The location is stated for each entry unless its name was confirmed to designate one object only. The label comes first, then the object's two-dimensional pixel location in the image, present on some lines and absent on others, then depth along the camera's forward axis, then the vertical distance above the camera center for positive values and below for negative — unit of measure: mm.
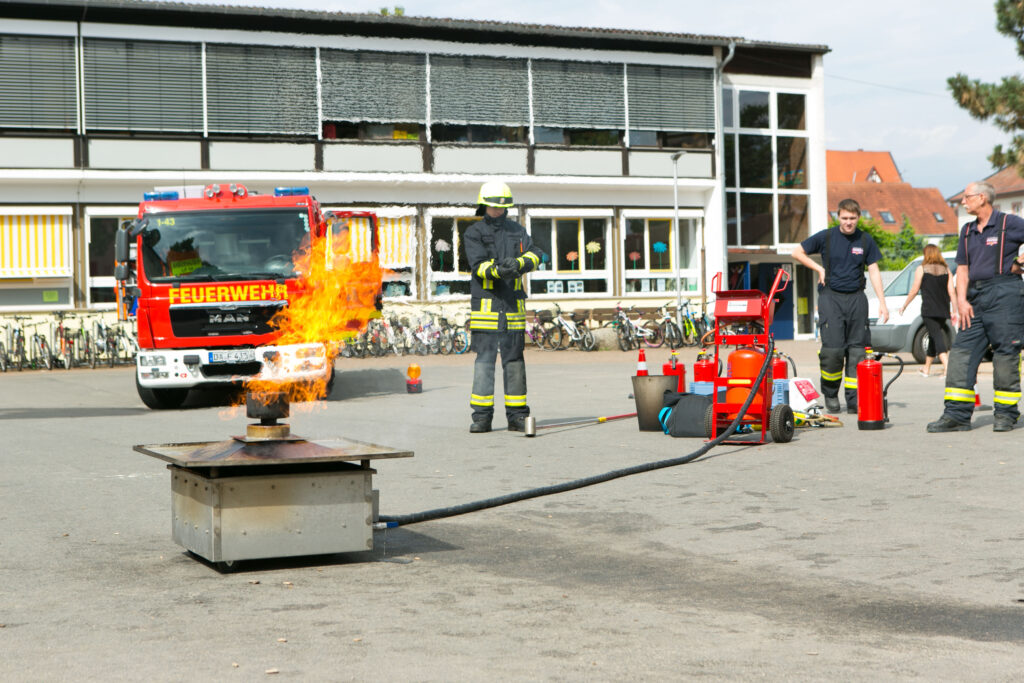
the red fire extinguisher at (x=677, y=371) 11719 -615
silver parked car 21375 -511
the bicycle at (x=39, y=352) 27172 -771
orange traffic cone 11570 -571
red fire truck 15562 +449
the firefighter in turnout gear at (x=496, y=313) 11703 -21
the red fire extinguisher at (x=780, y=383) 10773 -684
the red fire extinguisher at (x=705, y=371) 11523 -608
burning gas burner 5699 -865
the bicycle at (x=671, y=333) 32375 -674
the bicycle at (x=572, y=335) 31344 -667
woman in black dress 18062 +147
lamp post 33844 +2344
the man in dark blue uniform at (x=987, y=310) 10406 -65
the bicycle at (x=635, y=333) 31750 -662
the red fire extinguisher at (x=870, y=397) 11055 -852
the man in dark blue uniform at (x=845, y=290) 12328 +159
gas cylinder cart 10367 -598
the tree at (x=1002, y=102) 27750 +4651
